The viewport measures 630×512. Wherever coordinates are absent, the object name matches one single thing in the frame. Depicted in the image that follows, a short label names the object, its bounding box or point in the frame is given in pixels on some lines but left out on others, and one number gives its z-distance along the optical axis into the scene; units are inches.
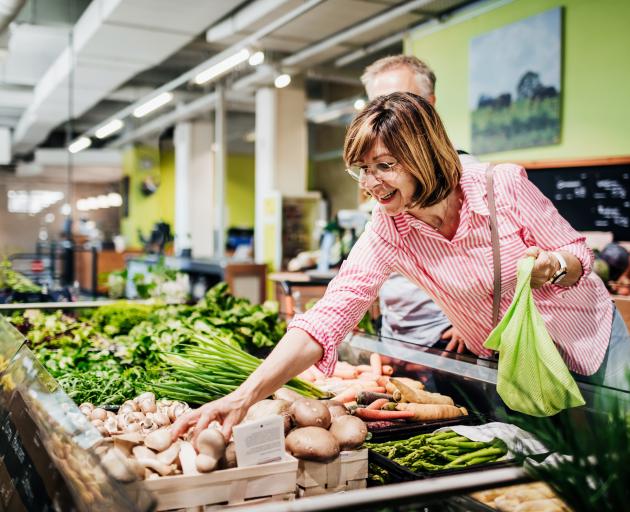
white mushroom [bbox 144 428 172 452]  55.9
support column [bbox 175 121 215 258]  597.0
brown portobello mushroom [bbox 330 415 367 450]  60.3
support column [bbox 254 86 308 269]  417.4
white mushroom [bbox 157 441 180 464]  53.4
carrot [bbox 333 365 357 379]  96.7
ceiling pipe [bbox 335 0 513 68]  270.1
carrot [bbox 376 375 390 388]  88.7
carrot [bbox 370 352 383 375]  95.6
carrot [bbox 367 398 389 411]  79.0
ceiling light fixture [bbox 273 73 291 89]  319.3
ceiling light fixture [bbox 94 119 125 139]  507.2
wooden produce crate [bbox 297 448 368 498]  57.2
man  101.7
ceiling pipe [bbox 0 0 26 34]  245.8
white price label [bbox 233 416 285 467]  52.3
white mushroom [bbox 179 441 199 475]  52.3
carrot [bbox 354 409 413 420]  76.4
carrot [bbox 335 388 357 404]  85.8
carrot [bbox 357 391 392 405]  81.6
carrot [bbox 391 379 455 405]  80.7
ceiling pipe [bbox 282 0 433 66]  273.4
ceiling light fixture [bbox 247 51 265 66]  273.1
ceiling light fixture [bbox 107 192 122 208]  788.6
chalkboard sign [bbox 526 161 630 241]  218.7
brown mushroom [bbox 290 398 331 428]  62.2
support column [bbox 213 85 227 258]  457.1
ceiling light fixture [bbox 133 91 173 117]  393.4
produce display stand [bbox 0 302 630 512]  37.1
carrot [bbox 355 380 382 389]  88.8
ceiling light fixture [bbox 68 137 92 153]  588.7
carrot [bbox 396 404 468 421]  76.6
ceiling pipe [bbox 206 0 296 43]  290.5
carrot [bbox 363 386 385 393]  86.7
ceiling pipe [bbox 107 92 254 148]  486.9
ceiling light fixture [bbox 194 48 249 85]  287.3
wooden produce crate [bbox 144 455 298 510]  50.2
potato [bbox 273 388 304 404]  73.3
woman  68.6
